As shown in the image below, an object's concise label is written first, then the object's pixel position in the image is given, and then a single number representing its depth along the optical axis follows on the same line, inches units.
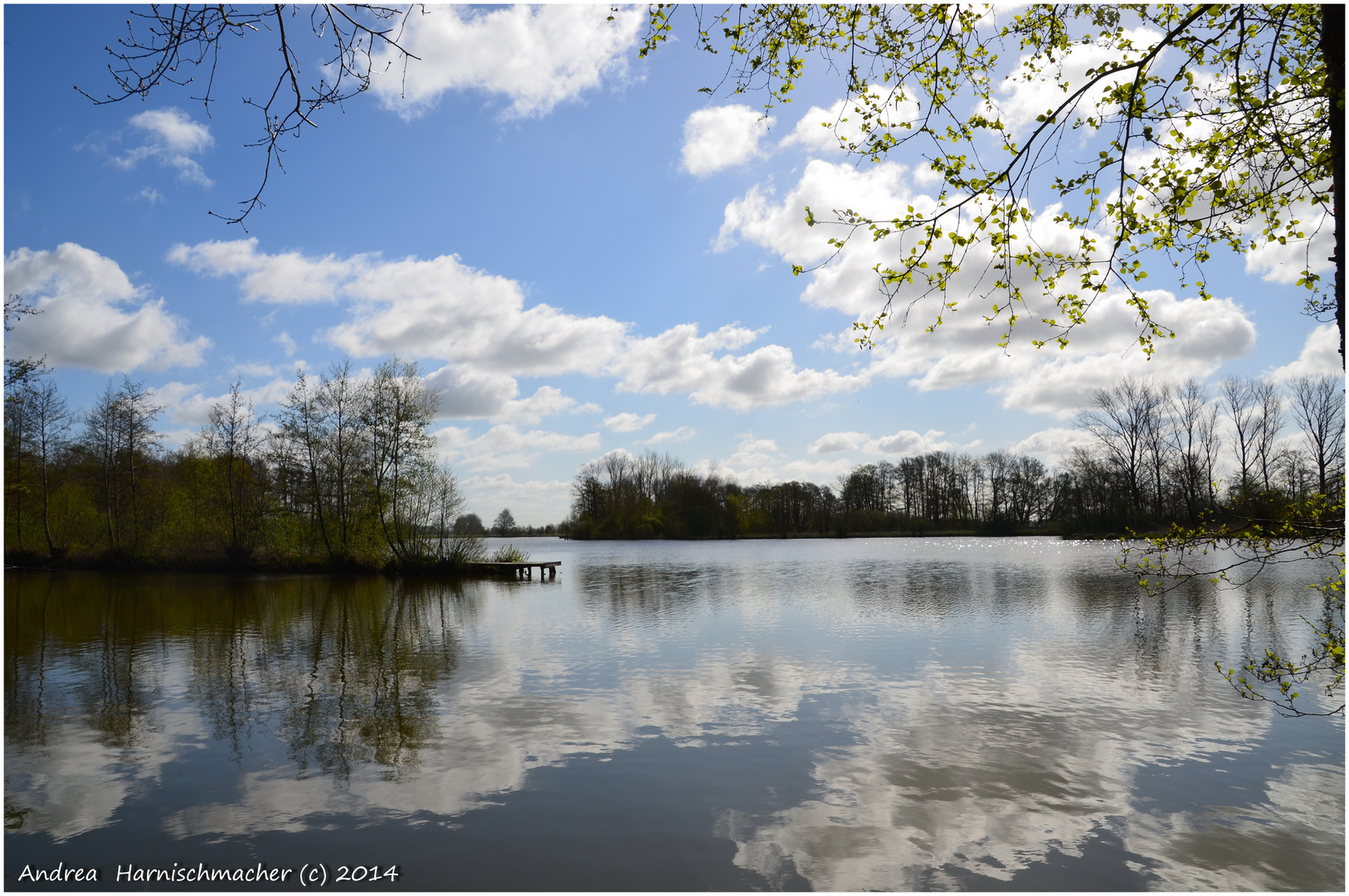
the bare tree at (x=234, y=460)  1600.6
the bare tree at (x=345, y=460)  1444.4
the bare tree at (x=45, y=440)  1476.4
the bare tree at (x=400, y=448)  1422.2
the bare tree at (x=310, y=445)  1482.5
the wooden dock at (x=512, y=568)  1408.7
